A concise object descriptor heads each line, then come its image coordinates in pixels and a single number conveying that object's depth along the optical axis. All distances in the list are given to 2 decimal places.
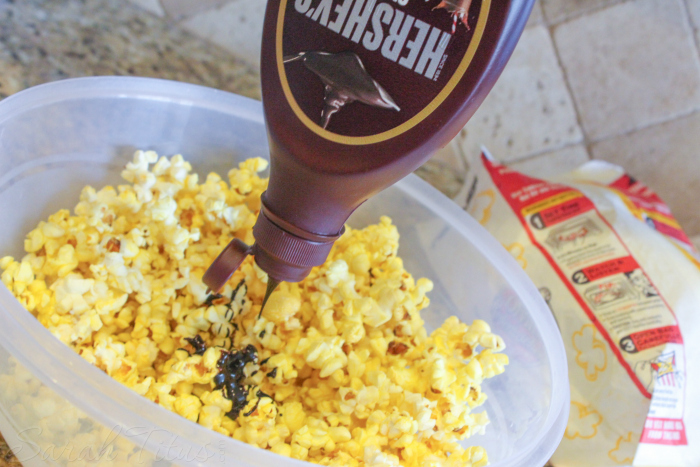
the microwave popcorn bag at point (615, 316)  0.70
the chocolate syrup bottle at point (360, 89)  0.39
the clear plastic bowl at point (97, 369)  0.41
